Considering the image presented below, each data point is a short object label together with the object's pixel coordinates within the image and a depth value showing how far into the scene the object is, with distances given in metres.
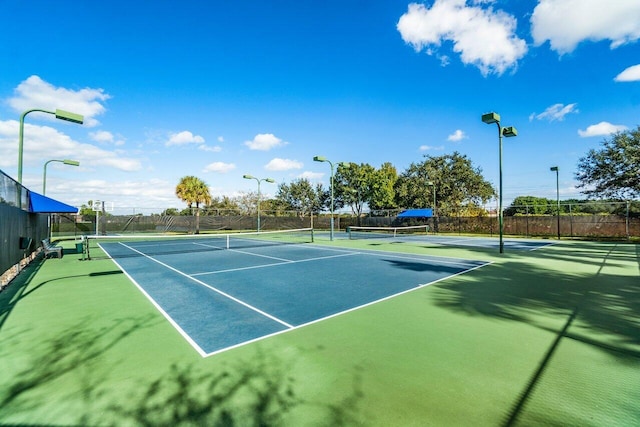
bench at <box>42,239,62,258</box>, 13.71
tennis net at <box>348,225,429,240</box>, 33.65
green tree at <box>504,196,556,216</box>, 78.96
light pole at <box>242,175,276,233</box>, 28.66
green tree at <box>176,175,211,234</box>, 42.28
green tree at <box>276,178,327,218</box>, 60.62
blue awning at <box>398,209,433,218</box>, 35.33
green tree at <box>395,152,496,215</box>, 44.34
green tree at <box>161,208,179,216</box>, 36.72
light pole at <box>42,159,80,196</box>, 18.29
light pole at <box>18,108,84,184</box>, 9.52
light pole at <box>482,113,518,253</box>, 13.62
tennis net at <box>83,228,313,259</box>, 15.80
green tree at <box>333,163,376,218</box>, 55.47
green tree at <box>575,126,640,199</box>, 25.02
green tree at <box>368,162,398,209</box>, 53.31
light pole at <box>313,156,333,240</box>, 21.25
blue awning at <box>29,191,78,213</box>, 13.41
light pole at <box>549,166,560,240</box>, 23.39
